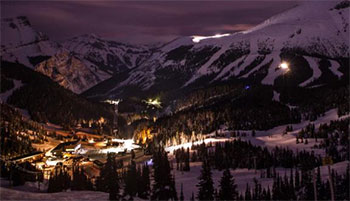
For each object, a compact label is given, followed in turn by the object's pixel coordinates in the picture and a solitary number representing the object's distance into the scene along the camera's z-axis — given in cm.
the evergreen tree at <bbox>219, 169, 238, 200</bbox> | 9306
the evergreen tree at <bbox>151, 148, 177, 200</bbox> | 10225
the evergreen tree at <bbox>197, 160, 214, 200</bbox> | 9619
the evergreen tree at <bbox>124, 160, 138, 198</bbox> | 10331
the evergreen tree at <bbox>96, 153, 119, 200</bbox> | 9941
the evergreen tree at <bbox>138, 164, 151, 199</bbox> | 10576
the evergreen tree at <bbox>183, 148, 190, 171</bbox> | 15500
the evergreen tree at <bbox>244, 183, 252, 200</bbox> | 10549
